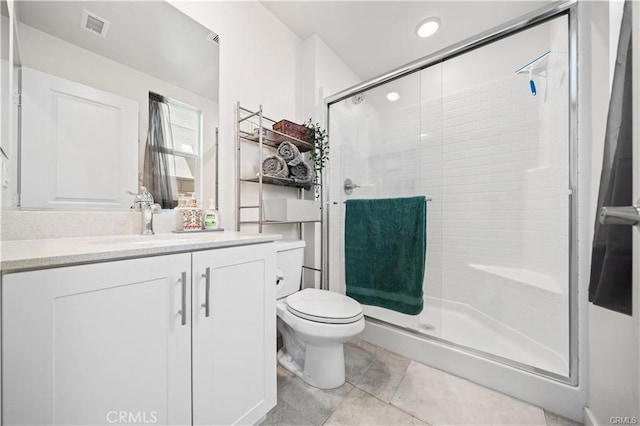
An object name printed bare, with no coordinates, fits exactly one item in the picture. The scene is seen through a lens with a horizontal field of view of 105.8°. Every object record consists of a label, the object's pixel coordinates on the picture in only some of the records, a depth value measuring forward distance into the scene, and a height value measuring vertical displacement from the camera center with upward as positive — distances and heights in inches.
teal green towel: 57.4 -9.8
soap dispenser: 52.7 -1.1
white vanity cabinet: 20.4 -13.7
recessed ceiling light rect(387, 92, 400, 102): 68.1 +33.2
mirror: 35.4 +21.4
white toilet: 46.3 -21.6
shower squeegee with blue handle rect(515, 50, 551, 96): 59.1 +37.1
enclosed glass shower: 55.1 +9.6
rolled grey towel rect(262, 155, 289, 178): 63.2 +12.4
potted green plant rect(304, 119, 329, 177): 73.1 +21.1
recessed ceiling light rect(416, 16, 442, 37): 70.7 +56.5
